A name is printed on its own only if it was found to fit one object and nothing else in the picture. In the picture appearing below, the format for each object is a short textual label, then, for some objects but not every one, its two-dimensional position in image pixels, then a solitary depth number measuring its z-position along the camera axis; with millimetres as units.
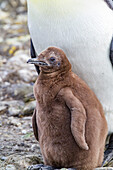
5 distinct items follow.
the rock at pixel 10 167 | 5342
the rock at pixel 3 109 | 8630
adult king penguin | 5371
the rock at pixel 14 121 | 7872
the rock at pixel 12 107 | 8586
